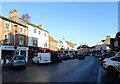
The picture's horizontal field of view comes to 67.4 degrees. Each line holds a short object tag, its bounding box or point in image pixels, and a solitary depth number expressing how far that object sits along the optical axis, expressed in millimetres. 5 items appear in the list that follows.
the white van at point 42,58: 14864
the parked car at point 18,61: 10890
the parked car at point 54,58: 16820
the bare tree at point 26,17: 32407
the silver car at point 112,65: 7216
